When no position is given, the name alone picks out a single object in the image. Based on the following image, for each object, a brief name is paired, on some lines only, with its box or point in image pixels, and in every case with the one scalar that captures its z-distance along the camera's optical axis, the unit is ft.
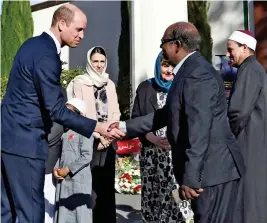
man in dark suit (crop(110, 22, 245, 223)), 10.10
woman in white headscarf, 17.01
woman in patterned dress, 16.10
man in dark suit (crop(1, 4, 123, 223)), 11.50
